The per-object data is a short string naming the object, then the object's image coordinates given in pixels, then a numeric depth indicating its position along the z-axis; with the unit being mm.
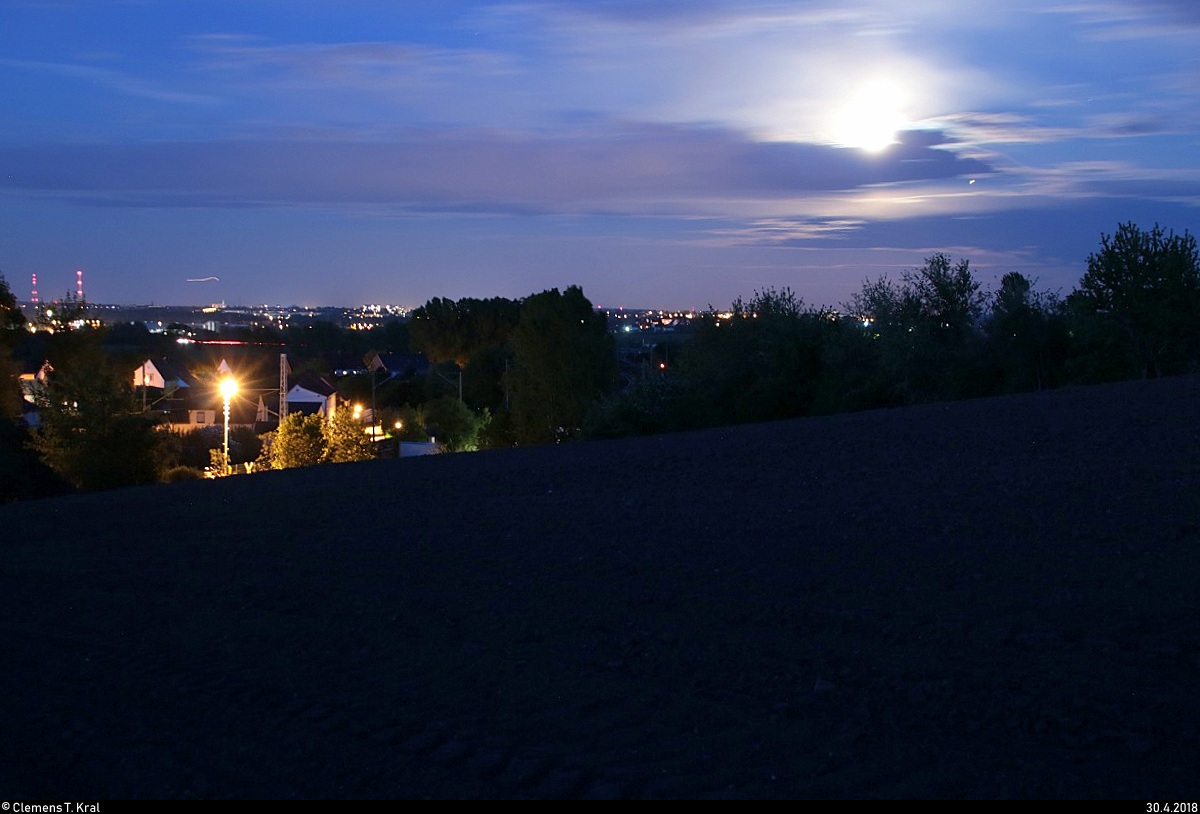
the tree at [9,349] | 53875
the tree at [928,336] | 33219
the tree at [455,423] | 59000
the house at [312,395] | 72438
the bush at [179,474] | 38469
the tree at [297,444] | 38153
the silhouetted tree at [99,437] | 37062
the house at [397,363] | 105569
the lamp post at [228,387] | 38188
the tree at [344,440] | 39438
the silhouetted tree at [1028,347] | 32906
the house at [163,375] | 79750
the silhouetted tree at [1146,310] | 31641
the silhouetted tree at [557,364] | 49594
